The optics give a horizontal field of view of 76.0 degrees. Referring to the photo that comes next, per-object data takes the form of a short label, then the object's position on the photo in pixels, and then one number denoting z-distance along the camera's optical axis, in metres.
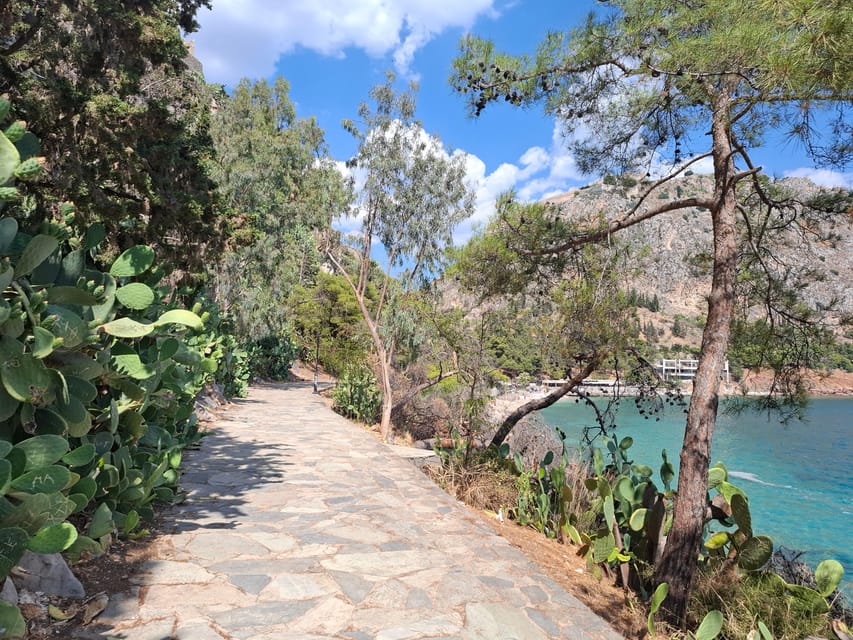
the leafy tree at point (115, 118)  4.14
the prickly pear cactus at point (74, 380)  1.85
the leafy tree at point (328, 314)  21.05
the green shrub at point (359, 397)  12.09
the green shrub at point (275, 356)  22.30
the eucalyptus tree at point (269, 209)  15.02
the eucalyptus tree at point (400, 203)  10.34
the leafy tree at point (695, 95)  2.56
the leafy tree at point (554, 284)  5.32
